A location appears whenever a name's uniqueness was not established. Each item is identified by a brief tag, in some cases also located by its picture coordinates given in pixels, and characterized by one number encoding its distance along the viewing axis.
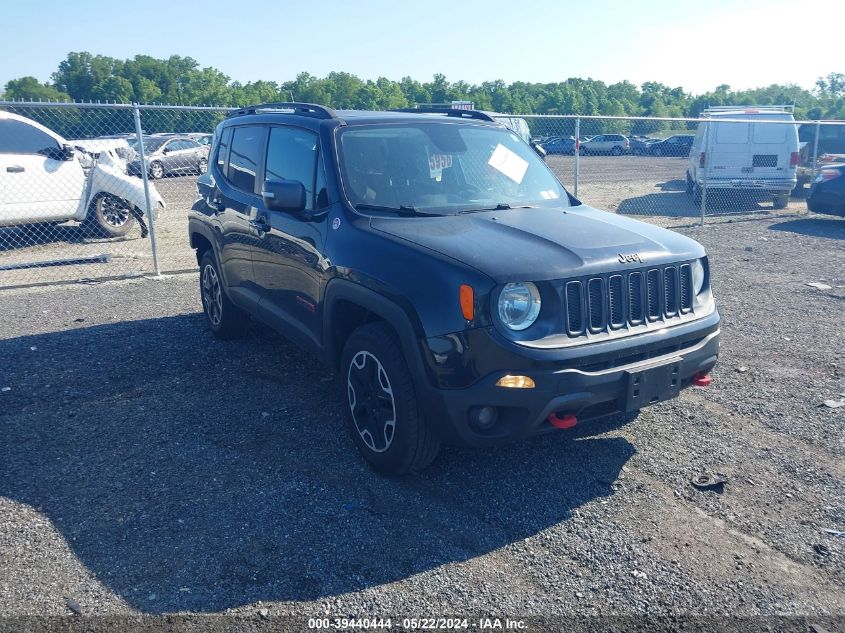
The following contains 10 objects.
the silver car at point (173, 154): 24.37
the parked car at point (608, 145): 41.59
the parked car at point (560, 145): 38.34
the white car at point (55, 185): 11.21
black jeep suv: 3.63
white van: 15.52
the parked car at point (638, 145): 41.50
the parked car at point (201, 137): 27.17
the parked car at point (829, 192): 13.34
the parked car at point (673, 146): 40.16
